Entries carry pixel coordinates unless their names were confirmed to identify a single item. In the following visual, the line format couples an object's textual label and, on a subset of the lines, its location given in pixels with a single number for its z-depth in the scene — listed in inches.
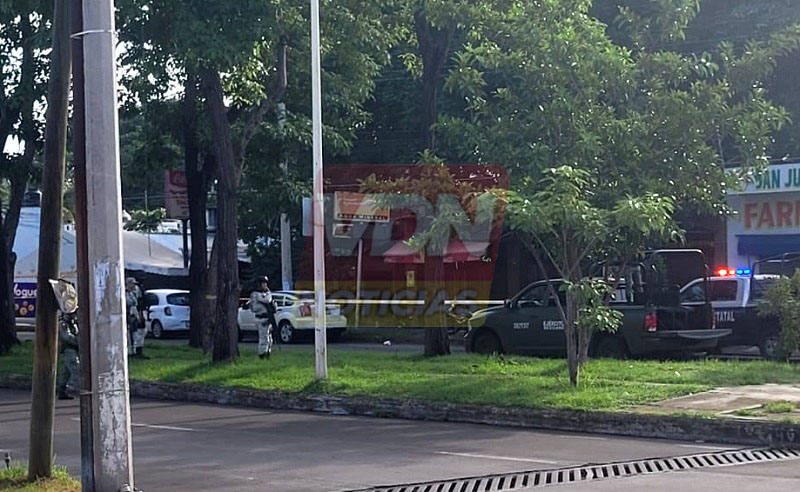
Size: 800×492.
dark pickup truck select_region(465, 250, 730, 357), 839.1
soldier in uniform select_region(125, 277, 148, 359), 947.3
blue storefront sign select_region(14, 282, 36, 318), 1860.2
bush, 756.6
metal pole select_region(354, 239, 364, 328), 1311.5
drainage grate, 407.8
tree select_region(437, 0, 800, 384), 650.2
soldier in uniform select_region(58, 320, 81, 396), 724.7
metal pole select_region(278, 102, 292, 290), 1444.4
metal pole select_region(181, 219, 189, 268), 1692.2
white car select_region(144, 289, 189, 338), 1517.0
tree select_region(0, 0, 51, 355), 810.8
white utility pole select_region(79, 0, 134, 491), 344.5
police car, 884.0
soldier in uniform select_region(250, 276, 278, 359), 903.7
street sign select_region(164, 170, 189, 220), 1160.8
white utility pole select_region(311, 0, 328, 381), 700.7
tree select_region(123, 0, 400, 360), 742.5
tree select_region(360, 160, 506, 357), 662.5
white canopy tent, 1765.5
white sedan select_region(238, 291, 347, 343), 1318.9
